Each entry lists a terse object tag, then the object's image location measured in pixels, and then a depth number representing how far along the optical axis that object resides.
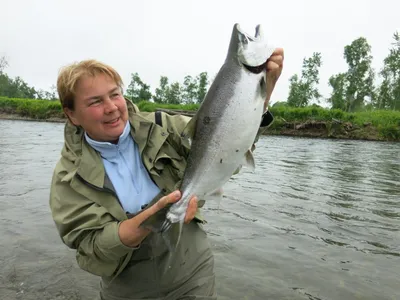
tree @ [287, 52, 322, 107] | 59.62
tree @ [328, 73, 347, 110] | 62.16
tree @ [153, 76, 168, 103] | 82.09
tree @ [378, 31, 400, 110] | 57.66
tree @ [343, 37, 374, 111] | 58.91
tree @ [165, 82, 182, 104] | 81.12
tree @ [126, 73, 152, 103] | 78.12
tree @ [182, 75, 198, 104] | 77.76
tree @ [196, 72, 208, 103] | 72.75
